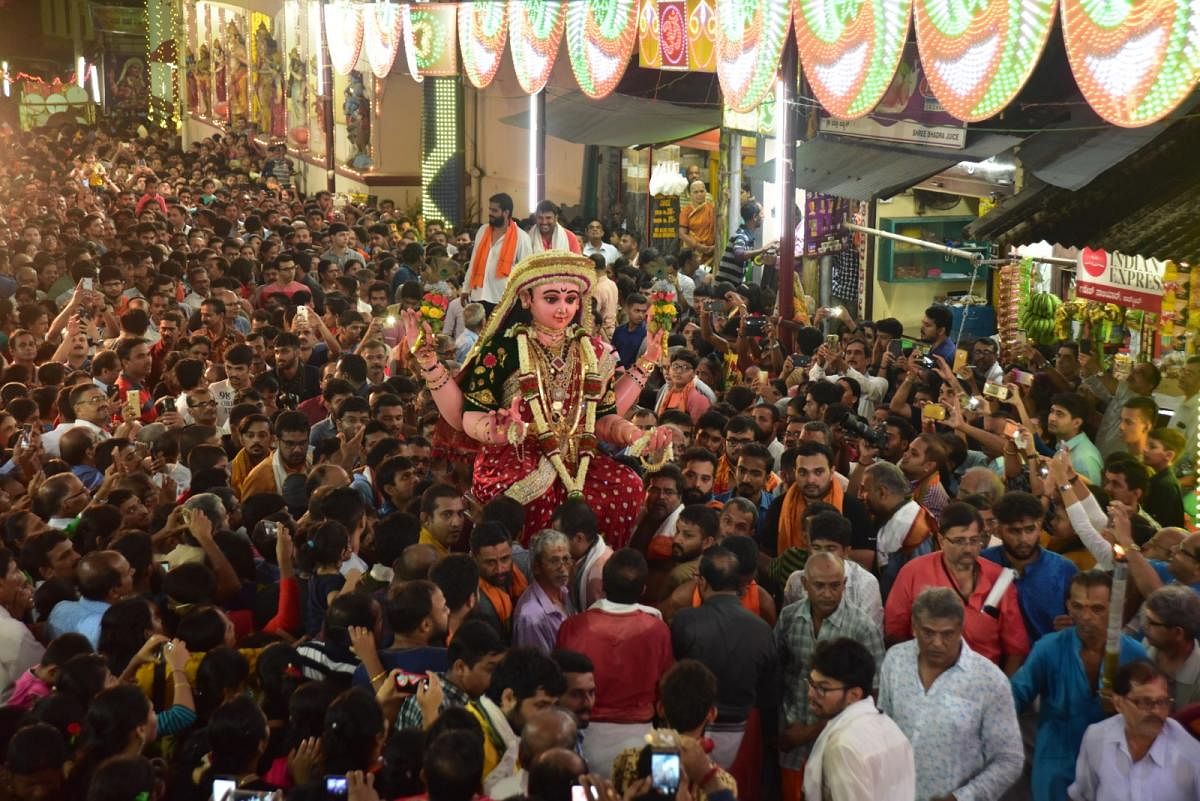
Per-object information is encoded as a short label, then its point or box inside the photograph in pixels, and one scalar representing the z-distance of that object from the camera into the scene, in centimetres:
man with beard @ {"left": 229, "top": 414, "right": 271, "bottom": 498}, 806
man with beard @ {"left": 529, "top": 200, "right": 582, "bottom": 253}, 1213
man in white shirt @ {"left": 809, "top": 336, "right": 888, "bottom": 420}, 943
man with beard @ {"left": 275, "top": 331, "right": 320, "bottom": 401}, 1006
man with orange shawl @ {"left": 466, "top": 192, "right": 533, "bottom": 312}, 1216
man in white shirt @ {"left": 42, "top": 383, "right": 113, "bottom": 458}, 839
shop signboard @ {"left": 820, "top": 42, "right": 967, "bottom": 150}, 1223
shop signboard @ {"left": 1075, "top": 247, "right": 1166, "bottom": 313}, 1060
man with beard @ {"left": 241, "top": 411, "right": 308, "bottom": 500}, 777
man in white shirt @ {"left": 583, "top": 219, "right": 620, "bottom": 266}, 1566
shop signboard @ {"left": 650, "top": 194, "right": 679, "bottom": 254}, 1784
